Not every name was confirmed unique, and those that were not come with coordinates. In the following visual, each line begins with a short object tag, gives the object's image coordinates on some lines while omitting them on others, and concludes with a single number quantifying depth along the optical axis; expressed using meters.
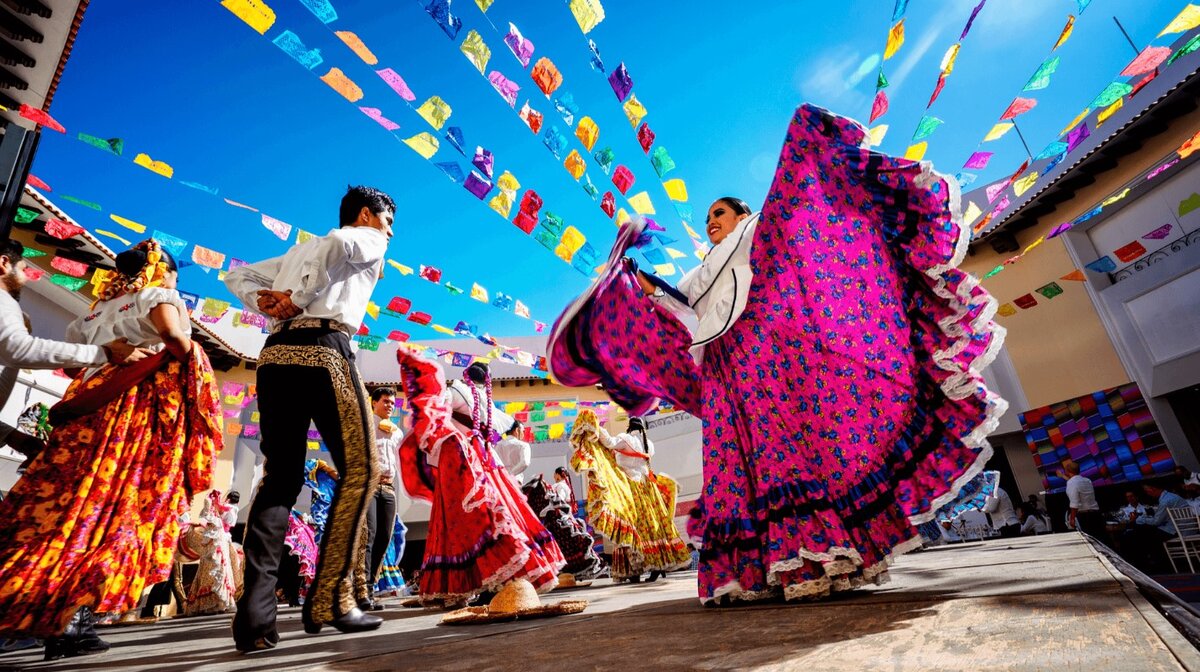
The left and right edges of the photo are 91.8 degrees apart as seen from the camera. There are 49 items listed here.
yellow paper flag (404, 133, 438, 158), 4.14
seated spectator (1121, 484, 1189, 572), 7.41
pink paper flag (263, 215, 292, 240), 4.72
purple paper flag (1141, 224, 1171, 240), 9.26
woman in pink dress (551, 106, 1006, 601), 1.97
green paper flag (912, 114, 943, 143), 4.43
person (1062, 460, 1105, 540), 8.11
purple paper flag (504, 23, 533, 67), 3.85
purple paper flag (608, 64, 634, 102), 4.22
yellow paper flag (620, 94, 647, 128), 4.41
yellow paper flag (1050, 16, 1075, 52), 3.73
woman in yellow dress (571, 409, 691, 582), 5.35
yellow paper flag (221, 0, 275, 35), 3.11
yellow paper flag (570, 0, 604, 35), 3.63
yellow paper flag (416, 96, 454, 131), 3.97
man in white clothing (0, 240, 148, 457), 2.13
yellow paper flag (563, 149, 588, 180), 4.63
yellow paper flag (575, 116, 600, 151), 4.46
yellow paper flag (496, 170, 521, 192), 4.77
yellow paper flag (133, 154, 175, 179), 3.93
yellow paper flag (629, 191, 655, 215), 4.87
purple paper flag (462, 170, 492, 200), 4.50
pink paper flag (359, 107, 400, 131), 3.86
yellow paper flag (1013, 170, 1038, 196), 5.34
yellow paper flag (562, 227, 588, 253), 5.24
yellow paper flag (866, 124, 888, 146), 4.57
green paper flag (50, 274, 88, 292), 5.22
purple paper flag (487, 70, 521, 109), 4.03
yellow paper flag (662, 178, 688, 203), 4.83
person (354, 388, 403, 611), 4.27
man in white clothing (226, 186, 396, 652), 1.96
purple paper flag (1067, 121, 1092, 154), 4.95
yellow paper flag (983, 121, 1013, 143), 4.56
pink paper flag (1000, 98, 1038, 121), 4.34
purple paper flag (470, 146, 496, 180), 4.45
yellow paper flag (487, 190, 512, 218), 4.74
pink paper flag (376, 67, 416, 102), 3.74
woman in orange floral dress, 1.98
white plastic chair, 6.57
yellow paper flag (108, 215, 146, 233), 4.20
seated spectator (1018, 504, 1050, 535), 11.16
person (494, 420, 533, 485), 5.28
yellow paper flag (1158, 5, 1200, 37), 3.93
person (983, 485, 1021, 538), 11.49
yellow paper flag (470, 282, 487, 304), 5.82
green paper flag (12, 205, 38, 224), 5.30
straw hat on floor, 2.10
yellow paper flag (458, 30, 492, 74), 3.74
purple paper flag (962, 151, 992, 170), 4.91
